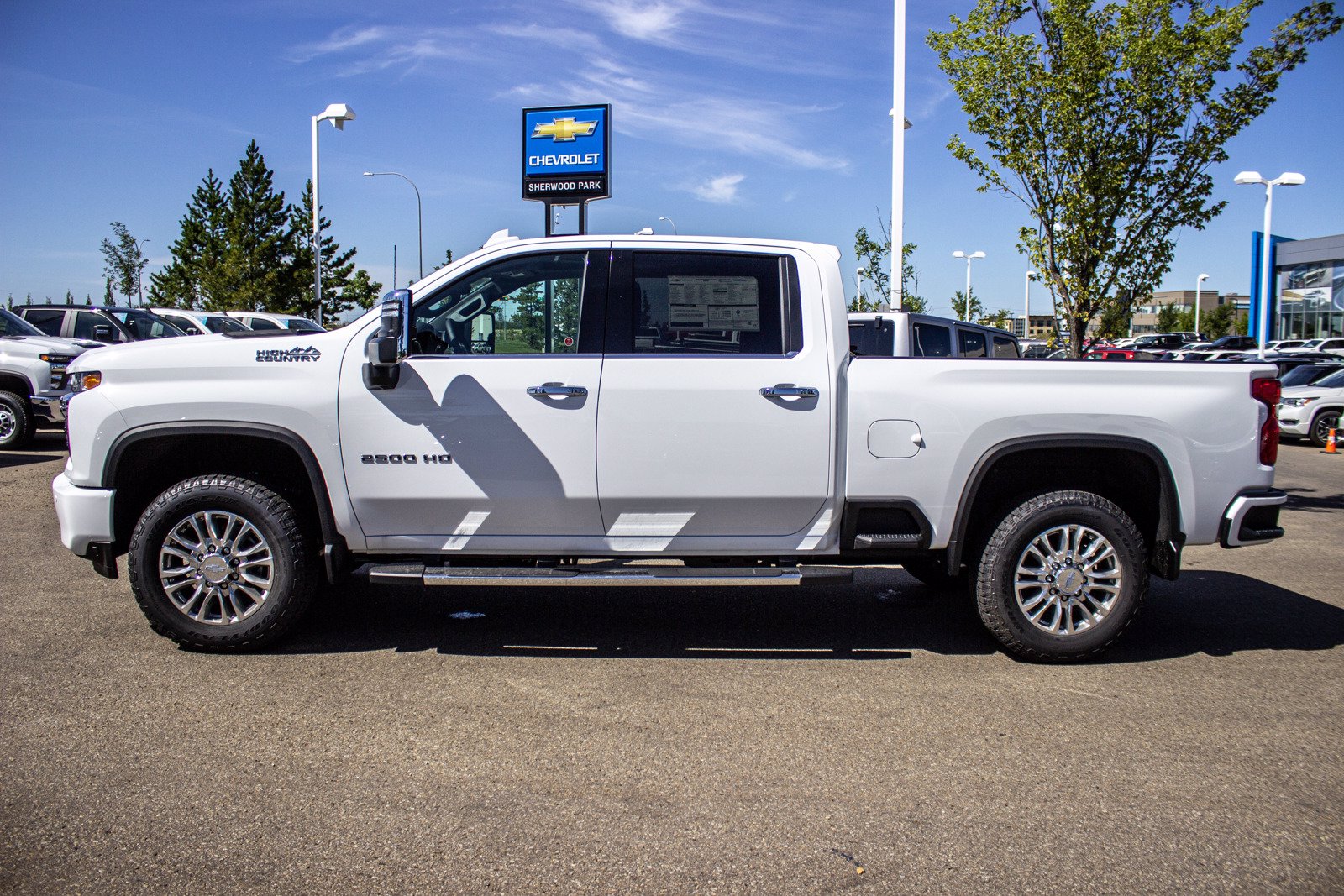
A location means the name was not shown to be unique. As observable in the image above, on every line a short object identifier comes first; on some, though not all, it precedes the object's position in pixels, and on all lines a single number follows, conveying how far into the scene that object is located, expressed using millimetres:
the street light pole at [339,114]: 26516
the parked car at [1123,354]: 38281
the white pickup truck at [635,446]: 5012
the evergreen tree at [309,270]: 69000
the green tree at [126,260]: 72250
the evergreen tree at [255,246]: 63531
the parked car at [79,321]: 16891
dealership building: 50250
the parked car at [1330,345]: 38953
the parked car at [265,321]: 24406
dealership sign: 16359
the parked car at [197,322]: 20109
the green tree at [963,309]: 51594
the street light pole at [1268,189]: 31939
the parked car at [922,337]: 11898
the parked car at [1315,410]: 18000
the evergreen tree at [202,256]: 65188
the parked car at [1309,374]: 19625
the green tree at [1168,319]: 87562
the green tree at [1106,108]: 9586
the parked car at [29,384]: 13977
